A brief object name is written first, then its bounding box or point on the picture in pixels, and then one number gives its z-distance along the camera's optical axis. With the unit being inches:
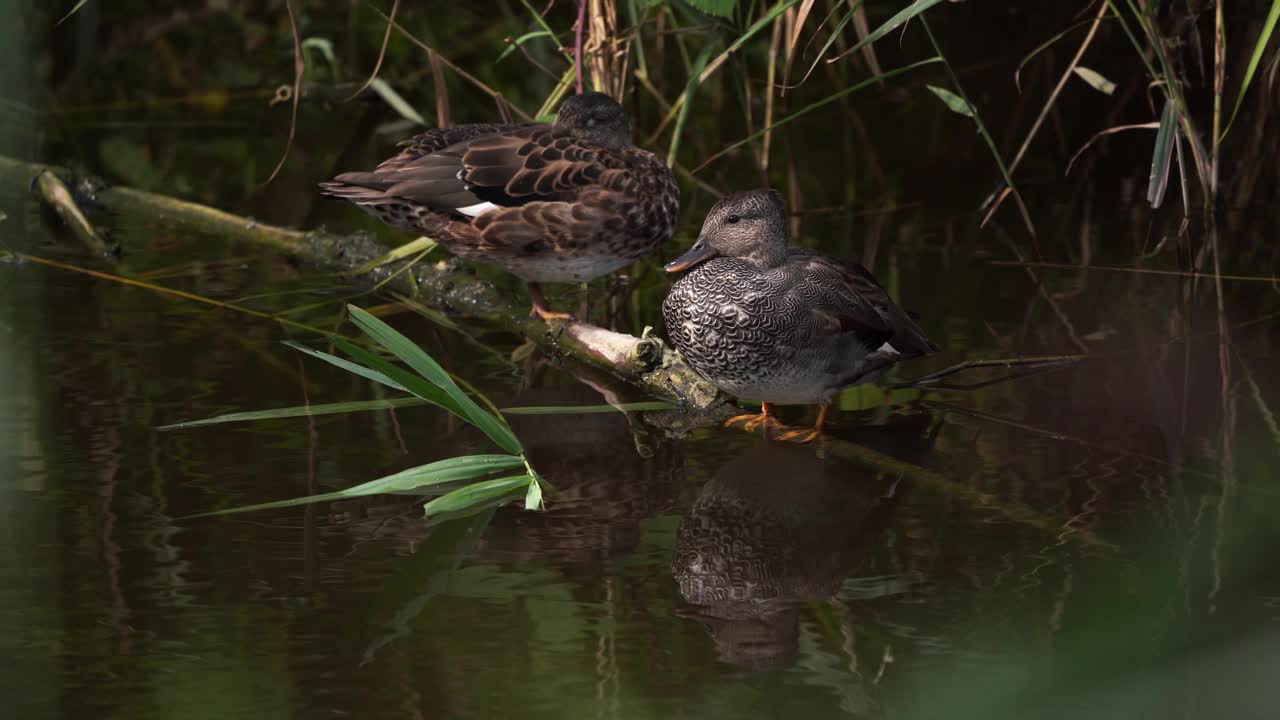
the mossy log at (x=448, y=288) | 342.0
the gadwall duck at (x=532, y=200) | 381.4
